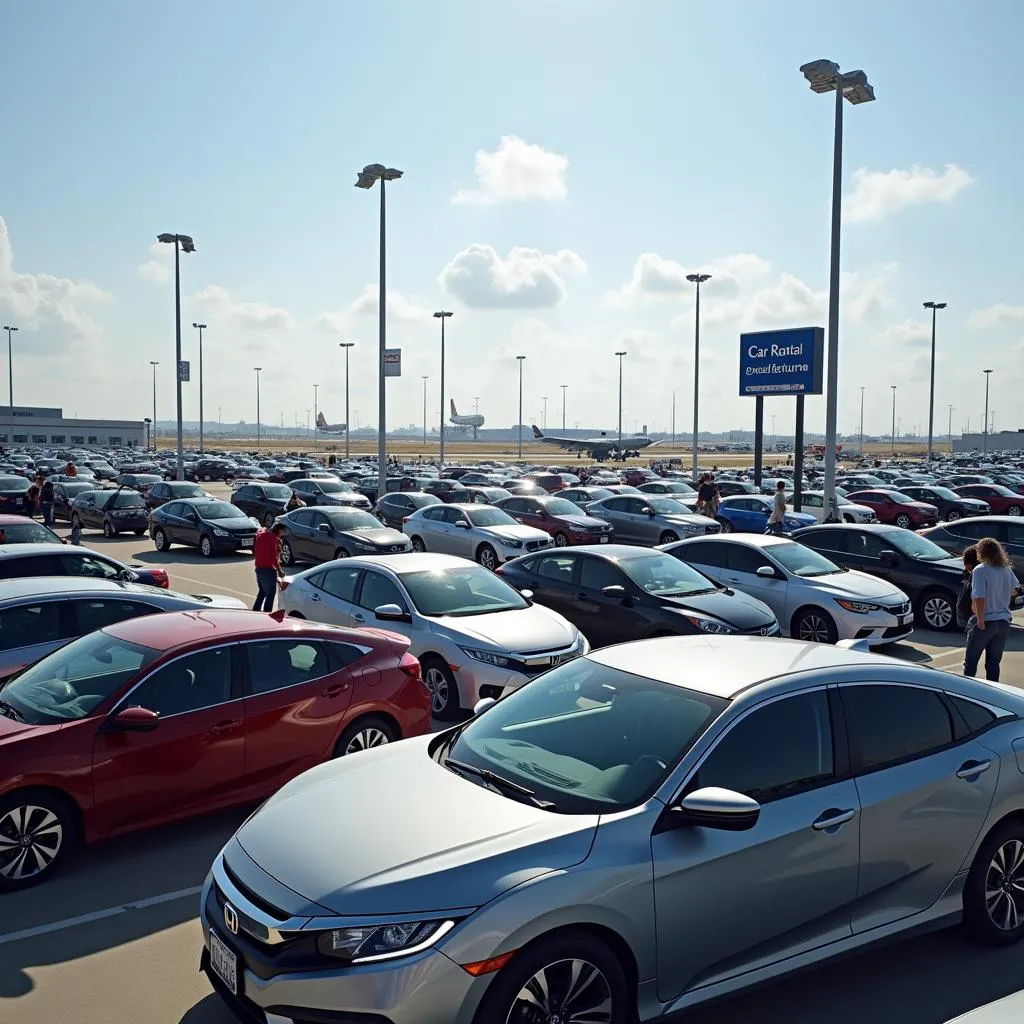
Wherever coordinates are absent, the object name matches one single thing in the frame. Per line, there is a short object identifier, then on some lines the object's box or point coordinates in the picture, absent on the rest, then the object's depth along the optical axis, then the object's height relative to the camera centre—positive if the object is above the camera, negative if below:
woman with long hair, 10.04 -1.44
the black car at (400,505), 27.38 -1.50
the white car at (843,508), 28.69 -1.61
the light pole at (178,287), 39.88 +6.83
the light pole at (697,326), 46.91 +6.19
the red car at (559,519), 23.33 -1.63
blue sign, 28.27 +2.79
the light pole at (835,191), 21.27 +5.98
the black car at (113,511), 26.78 -1.70
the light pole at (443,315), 57.06 +8.07
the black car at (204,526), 22.62 -1.78
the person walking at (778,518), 21.80 -1.41
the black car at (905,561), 14.70 -1.66
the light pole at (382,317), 28.30 +4.11
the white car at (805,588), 12.70 -1.81
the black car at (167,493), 29.23 -1.26
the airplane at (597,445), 98.06 +0.98
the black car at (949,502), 32.53 -1.56
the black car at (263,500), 29.36 -1.49
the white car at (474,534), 20.11 -1.73
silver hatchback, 3.53 -1.60
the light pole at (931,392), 62.12 +4.27
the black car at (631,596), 10.98 -1.69
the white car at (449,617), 9.13 -1.70
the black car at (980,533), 18.44 -1.45
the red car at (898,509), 30.56 -1.67
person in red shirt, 13.95 -1.59
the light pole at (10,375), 89.60 +6.86
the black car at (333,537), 19.05 -1.70
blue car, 25.98 -1.67
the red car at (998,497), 33.59 -1.41
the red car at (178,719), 5.78 -1.76
